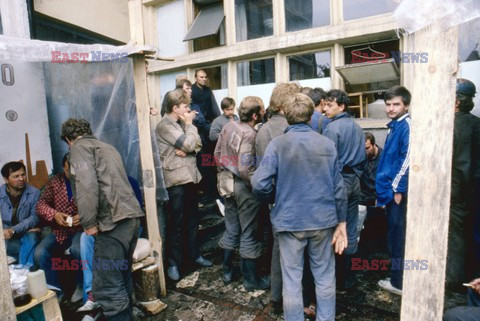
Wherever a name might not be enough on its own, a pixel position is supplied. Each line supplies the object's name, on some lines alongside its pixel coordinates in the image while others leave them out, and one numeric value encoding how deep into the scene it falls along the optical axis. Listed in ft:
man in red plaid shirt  12.66
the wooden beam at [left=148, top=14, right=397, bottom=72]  15.87
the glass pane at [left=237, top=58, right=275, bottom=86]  19.66
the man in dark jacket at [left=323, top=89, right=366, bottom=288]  11.43
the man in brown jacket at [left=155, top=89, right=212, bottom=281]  13.29
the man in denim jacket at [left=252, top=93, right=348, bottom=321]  9.00
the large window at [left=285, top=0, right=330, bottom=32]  17.63
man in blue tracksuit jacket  10.98
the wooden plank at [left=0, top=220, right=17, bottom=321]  7.48
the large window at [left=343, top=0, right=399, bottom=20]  15.87
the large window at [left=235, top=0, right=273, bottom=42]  19.54
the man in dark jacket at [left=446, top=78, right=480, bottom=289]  11.12
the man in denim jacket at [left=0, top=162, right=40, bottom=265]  12.90
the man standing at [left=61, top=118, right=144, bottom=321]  9.37
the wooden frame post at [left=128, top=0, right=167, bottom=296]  11.91
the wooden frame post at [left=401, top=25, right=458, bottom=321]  6.07
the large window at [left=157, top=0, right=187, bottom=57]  22.11
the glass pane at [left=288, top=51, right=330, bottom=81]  17.95
